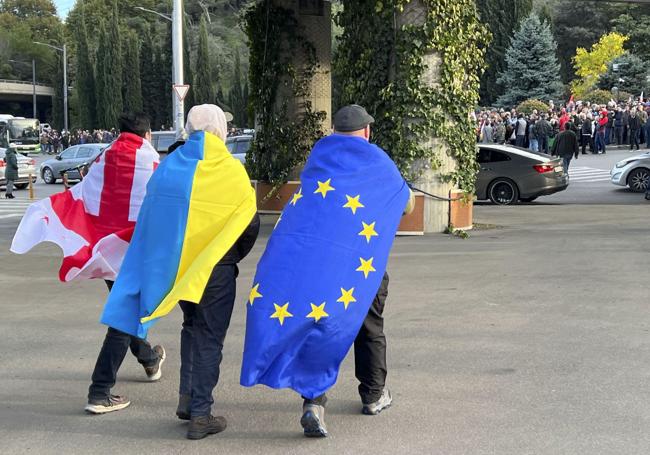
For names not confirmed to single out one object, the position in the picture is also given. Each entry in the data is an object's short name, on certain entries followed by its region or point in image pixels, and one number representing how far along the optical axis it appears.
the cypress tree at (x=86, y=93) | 84.19
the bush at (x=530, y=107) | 46.24
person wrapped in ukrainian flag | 5.51
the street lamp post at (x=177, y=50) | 27.22
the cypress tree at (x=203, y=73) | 79.81
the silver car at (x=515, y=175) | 21.67
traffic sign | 26.38
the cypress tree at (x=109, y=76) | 81.12
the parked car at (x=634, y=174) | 24.53
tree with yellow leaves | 63.75
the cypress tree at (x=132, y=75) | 82.62
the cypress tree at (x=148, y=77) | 85.25
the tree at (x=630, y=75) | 54.02
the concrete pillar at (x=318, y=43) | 18.98
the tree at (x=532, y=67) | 57.03
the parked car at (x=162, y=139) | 32.34
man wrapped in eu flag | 5.35
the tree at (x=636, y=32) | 65.50
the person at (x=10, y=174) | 29.02
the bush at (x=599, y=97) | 49.72
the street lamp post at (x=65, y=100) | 83.62
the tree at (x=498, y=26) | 69.62
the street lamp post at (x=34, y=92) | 100.94
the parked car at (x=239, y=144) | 26.66
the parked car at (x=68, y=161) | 34.84
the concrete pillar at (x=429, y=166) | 15.12
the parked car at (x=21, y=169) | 33.28
